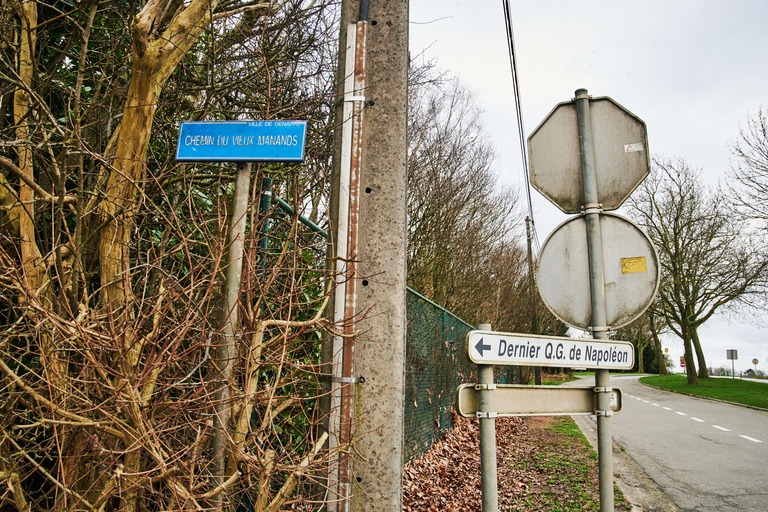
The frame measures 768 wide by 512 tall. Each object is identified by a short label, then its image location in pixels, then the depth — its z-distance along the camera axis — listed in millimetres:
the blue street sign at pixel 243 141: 2557
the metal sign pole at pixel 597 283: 2625
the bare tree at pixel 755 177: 19516
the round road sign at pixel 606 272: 2816
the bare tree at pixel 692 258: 25312
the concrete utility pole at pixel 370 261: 2275
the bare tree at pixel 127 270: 2230
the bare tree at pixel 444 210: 11375
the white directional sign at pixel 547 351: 2188
